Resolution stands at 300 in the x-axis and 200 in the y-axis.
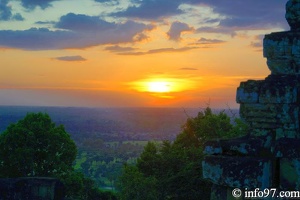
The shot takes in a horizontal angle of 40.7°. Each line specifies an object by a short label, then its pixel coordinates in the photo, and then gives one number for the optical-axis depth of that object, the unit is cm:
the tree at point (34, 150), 2994
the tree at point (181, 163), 2283
